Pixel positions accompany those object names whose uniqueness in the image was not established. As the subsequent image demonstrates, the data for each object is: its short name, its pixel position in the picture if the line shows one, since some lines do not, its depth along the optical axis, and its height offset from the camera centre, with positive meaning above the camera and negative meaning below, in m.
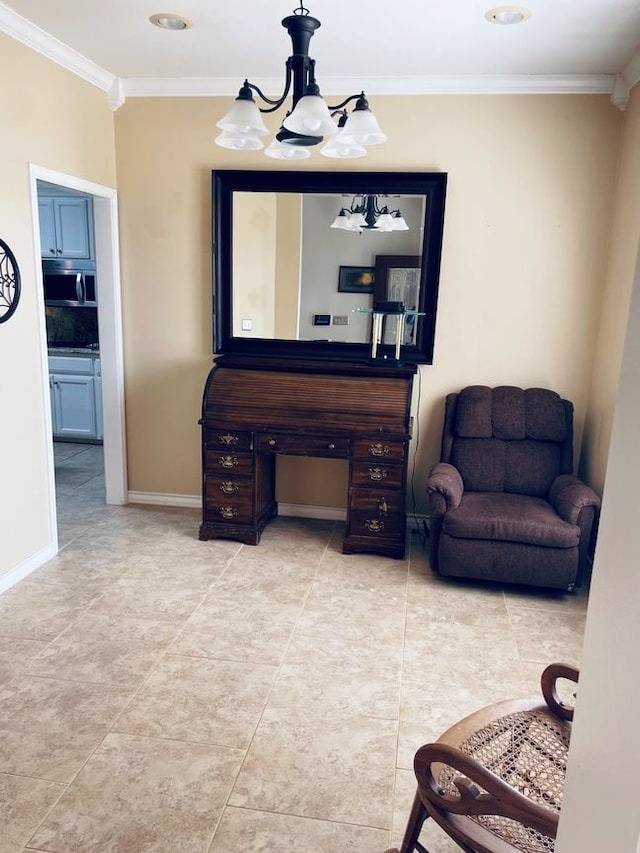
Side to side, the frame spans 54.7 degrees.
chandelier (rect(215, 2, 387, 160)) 2.12 +0.63
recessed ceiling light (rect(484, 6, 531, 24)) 2.64 +1.25
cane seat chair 1.24 -1.07
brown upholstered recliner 3.14 -1.01
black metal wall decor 2.99 +0.03
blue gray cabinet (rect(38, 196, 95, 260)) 5.62 +0.58
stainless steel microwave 5.70 +0.08
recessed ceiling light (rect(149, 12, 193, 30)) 2.85 +1.26
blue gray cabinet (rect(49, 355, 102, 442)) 5.70 -0.95
